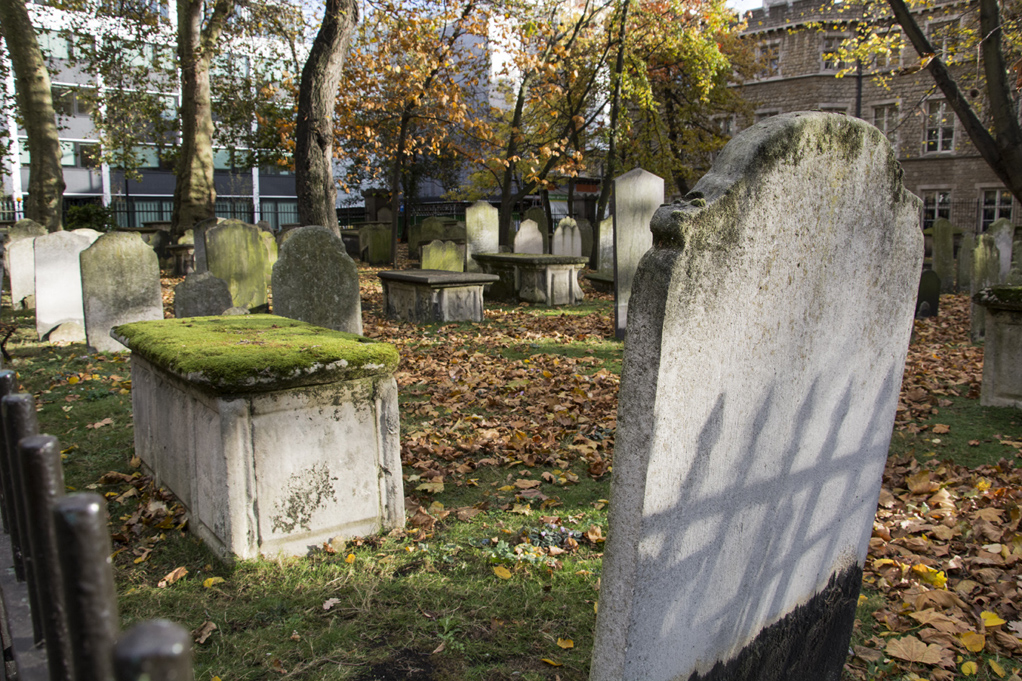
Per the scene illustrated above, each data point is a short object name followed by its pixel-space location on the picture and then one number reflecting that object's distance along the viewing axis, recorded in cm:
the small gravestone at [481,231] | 1469
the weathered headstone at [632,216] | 962
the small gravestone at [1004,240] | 1412
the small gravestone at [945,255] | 1565
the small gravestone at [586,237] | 2156
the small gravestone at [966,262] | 1499
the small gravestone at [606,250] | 1595
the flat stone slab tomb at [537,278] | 1339
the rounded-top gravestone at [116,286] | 875
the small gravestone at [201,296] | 864
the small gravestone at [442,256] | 1369
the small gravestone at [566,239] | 1800
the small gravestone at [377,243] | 2125
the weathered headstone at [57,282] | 990
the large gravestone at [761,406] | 188
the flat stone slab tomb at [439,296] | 1121
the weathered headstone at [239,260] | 1120
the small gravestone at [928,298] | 1161
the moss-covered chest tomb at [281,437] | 343
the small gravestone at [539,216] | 2156
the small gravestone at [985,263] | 1224
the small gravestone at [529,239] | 1631
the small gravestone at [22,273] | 1250
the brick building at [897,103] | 3359
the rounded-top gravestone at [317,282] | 772
